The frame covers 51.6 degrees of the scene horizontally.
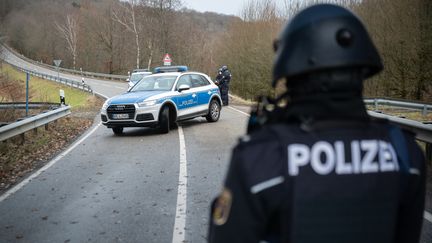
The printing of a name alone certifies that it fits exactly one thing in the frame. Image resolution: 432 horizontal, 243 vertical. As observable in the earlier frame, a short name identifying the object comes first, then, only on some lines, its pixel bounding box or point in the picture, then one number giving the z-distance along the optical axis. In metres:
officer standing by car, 20.03
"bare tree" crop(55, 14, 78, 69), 72.44
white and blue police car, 12.45
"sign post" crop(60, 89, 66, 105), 20.59
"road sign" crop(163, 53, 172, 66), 33.50
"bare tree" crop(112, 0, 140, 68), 52.78
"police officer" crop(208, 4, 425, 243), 1.45
